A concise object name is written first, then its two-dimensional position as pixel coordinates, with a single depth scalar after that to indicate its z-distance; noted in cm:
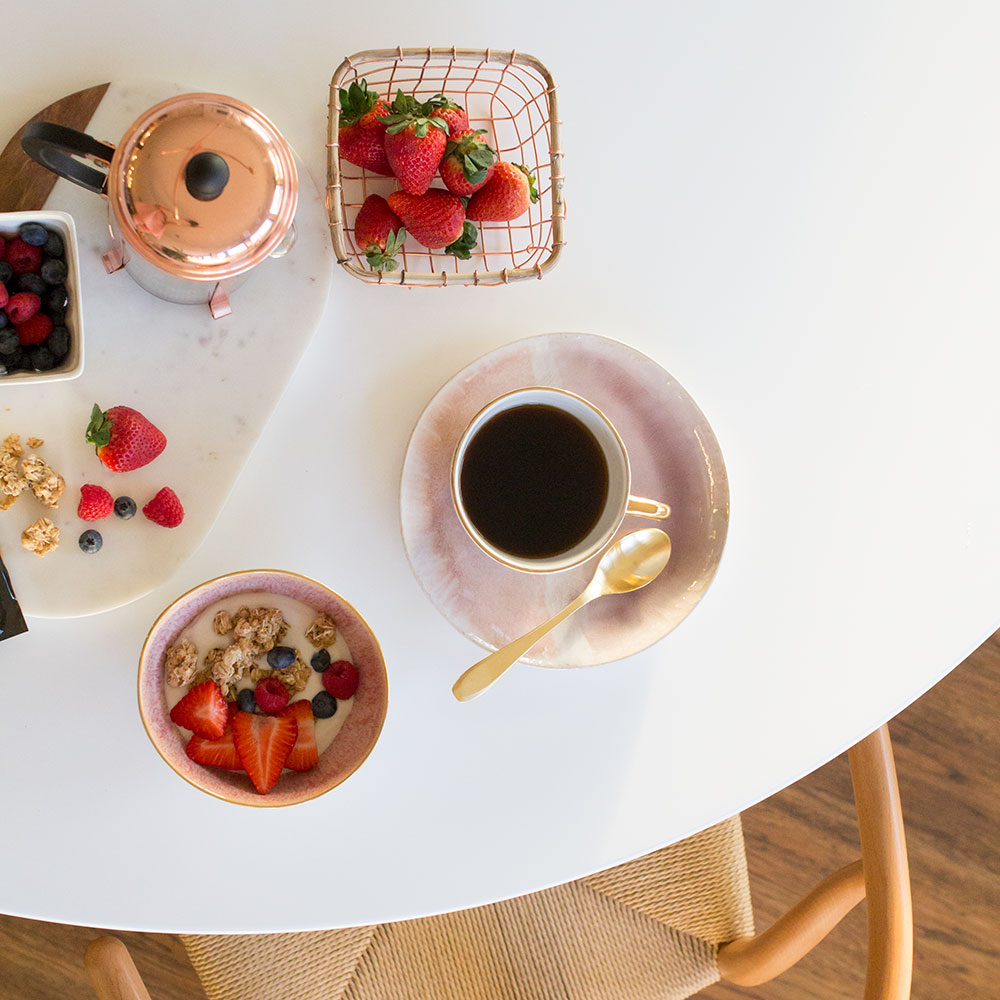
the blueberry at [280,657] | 92
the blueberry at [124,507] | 90
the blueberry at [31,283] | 86
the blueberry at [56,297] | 87
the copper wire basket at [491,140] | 92
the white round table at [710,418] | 92
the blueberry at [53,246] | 86
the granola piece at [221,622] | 93
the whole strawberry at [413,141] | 83
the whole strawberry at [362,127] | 87
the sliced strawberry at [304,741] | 91
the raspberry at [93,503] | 89
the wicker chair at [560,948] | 126
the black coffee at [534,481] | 92
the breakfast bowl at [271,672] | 86
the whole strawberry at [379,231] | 88
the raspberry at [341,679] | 92
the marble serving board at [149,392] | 91
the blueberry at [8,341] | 84
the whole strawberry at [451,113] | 86
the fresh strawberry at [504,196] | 88
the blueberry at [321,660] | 94
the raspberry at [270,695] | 91
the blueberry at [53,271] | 86
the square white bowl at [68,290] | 84
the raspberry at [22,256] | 85
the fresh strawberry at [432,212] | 88
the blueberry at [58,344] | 86
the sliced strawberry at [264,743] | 89
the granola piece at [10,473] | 88
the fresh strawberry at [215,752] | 89
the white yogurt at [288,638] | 93
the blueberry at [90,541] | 90
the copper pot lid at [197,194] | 81
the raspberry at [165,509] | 90
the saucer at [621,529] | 93
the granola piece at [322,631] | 93
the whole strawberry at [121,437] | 88
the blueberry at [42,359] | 85
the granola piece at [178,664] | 90
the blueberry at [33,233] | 85
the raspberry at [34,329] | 86
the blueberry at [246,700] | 92
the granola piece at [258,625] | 92
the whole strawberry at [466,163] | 85
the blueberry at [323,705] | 93
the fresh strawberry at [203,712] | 89
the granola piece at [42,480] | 89
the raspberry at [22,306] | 85
